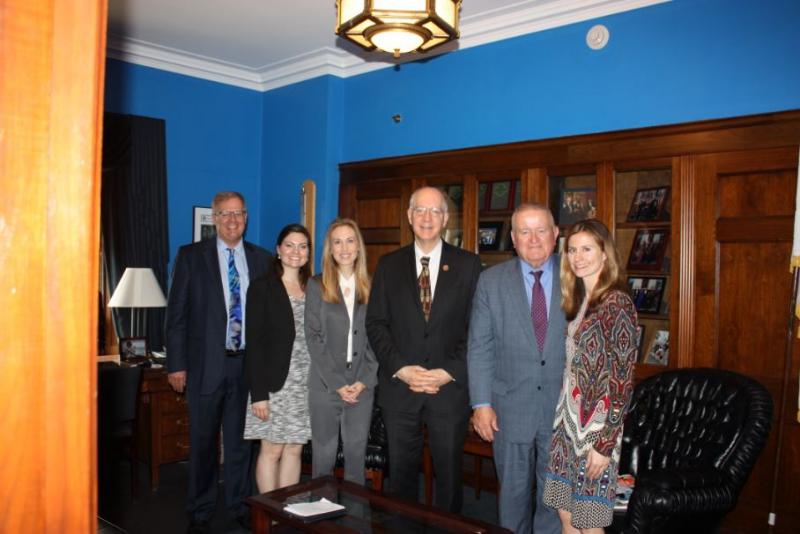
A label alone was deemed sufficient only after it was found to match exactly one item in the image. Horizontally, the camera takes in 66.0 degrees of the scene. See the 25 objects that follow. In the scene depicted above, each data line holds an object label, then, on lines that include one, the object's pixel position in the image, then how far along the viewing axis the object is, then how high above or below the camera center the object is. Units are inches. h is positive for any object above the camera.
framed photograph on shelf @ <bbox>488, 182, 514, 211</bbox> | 174.9 +20.6
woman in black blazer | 126.9 -22.1
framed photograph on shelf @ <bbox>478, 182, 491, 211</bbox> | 179.5 +21.3
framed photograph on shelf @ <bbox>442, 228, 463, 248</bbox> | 184.9 +9.5
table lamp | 177.6 -8.4
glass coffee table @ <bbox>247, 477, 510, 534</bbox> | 92.3 -39.4
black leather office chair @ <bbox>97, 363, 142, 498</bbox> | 149.4 -36.6
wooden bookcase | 129.3 +9.4
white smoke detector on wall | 156.3 +59.6
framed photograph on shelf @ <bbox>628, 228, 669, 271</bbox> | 147.6 +5.2
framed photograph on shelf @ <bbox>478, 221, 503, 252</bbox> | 176.6 +9.5
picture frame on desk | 189.2 -26.4
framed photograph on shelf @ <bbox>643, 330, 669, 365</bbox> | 145.7 -18.8
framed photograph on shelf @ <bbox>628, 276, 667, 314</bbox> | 147.7 -5.2
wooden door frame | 19.0 +0.1
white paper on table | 96.4 -38.7
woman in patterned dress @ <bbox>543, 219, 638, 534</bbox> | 90.2 -17.9
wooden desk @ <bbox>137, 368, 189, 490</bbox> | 174.4 -46.2
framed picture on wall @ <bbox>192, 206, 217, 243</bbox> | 219.6 +14.2
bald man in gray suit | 106.0 -16.6
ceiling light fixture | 90.0 +37.5
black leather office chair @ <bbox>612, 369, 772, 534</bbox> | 97.9 -31.5
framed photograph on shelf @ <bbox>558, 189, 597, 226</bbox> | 159.3 +16.9
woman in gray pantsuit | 123.4 -19.1
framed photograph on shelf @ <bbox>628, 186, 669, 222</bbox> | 147.2 +16.0
